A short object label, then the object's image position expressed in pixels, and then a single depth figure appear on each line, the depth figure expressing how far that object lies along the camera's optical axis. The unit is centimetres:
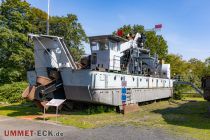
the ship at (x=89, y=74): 1204
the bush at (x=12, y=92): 1760
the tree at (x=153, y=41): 3115
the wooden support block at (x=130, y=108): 1299
